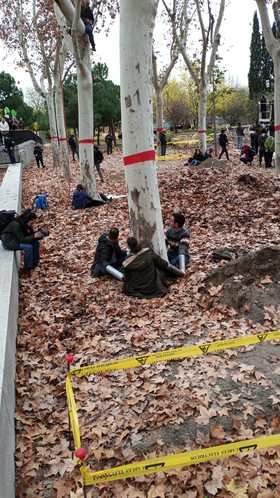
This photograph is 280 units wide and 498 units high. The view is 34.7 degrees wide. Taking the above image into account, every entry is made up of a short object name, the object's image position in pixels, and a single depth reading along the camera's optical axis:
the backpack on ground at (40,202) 13.30
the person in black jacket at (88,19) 10.45
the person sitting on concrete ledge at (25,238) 7.73
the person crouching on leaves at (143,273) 6.47
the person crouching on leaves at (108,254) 7.30
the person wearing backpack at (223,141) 21.72
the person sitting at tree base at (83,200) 12.18
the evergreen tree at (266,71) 57.16
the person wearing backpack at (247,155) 19.17
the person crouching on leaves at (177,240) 7.34
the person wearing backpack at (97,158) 16.77
